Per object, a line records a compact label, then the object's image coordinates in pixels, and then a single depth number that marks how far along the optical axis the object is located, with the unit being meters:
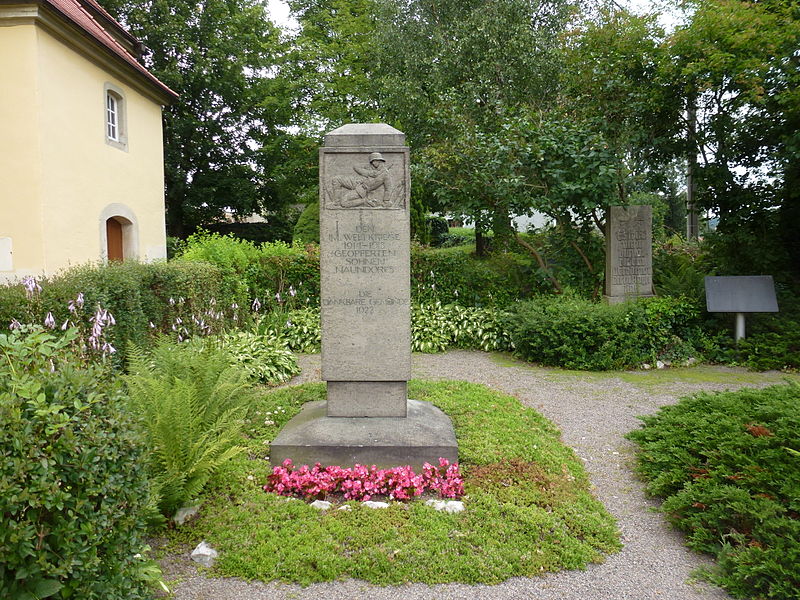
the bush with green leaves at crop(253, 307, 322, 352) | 10.05
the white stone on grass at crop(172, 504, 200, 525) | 3.78
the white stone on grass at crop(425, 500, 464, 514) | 3.97
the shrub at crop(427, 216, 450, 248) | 25.37
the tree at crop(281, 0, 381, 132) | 19.20
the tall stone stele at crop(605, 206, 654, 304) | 10.42
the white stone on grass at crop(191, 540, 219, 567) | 3.40
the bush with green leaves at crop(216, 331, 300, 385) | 7.66
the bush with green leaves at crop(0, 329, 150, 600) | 2.16
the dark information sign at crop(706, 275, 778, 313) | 8.96
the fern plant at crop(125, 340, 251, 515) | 3.76
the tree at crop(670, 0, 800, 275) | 8.70
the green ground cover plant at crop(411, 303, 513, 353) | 10.31
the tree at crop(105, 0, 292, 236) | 22.12
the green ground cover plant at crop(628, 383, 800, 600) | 3.13
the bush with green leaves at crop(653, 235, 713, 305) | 10.20
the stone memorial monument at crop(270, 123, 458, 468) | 4.95
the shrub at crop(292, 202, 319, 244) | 19.03
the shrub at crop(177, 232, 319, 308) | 11.09
